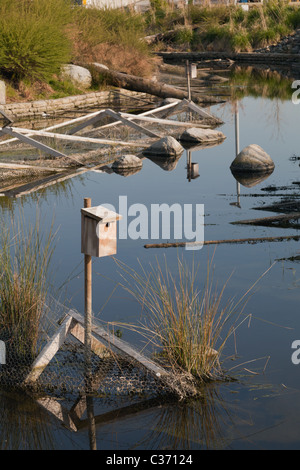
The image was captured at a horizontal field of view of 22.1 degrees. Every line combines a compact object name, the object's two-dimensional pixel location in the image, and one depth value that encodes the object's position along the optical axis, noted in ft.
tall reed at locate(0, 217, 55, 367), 17.35
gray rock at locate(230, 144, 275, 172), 40.73
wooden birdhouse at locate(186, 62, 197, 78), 57.82
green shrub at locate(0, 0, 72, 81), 64.44
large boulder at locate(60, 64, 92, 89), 72.49
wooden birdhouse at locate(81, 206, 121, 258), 15.94
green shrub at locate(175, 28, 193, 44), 123.02
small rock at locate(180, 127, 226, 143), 50.80
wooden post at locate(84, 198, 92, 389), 16.62
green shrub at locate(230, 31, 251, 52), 115.55
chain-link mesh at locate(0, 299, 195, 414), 16.70
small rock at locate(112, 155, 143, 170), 42.65
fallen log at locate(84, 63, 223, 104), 69.36
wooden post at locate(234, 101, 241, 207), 34.92
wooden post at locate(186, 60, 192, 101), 58.03
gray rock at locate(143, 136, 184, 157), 46.24
